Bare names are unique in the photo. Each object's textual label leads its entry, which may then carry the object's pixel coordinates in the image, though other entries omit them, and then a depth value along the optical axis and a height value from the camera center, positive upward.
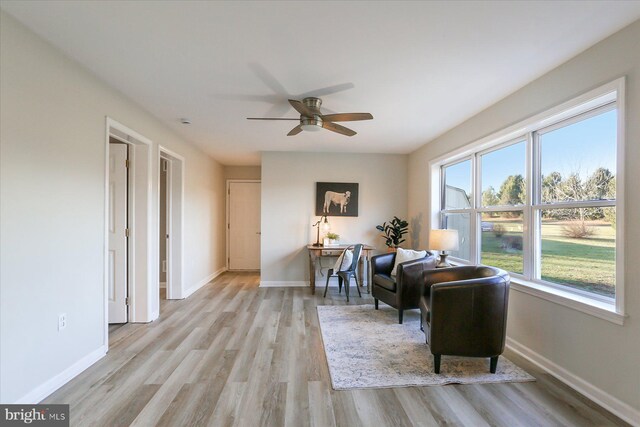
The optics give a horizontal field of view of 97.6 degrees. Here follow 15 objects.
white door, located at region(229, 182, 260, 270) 6.40 -0.14
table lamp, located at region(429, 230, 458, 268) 3.18 -0.33
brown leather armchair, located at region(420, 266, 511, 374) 2.17 -0.82
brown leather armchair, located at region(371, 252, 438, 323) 3.27 -0.88
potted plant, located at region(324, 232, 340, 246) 4.90 -0.48
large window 2.07 +0.10
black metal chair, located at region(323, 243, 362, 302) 4.20 -0.89
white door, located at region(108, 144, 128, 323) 3.17 -0.02
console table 4.64 -0.70
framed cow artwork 5.13 +0.24
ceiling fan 2.57 +0.90
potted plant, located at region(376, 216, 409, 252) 4.85 -0.35
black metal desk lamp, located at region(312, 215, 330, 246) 5.07 -0.24
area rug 2.14 -1.29
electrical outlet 2.05 -0.81
